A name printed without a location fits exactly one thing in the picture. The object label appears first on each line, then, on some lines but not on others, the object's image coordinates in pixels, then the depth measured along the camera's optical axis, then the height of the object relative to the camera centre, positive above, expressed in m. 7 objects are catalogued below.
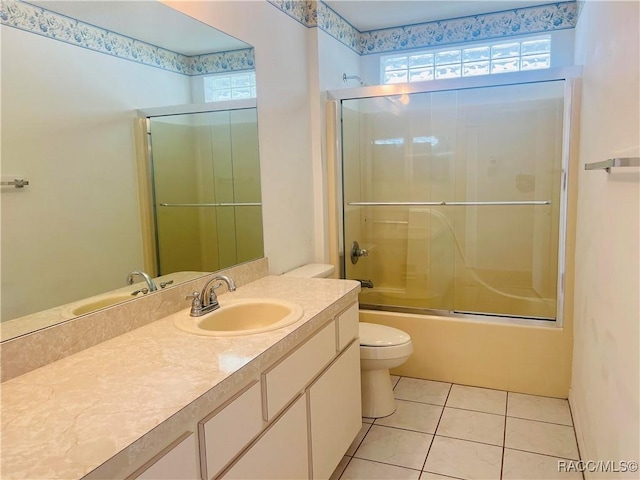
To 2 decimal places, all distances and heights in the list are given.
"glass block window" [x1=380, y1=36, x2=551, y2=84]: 3.27 +0.96
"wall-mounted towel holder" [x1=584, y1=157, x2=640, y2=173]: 1.20 +0.06
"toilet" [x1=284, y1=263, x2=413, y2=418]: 2.38 -0.92
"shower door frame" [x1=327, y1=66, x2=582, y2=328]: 2.51 +0.44
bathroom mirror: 1.22 +0.17
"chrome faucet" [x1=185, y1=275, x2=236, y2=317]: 1.68 -0.41
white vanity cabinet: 1.08 -0.70
